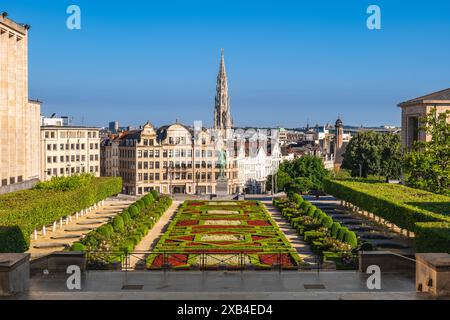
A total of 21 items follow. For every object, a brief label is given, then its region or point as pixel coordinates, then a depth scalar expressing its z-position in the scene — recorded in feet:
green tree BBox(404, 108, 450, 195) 149.69
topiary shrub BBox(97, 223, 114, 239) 132.26
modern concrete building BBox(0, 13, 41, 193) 204.97
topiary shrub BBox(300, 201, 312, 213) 181.70
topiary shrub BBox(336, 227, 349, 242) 124.88
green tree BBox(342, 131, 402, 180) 315.37
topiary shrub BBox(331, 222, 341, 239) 131.05
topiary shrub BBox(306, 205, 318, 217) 172.79
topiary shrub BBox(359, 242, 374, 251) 99.58
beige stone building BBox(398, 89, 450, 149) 249.41
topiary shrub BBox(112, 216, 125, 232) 147.89
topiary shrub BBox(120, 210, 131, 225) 160.33
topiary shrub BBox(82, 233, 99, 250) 114.18
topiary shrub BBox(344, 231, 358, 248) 121.08
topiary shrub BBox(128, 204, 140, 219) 176.65
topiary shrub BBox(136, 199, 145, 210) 193.49
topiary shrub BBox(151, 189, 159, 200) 232.94
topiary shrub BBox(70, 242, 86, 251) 100.51
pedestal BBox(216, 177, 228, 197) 284.20
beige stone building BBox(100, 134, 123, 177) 436.76
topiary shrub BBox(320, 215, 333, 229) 145.61
